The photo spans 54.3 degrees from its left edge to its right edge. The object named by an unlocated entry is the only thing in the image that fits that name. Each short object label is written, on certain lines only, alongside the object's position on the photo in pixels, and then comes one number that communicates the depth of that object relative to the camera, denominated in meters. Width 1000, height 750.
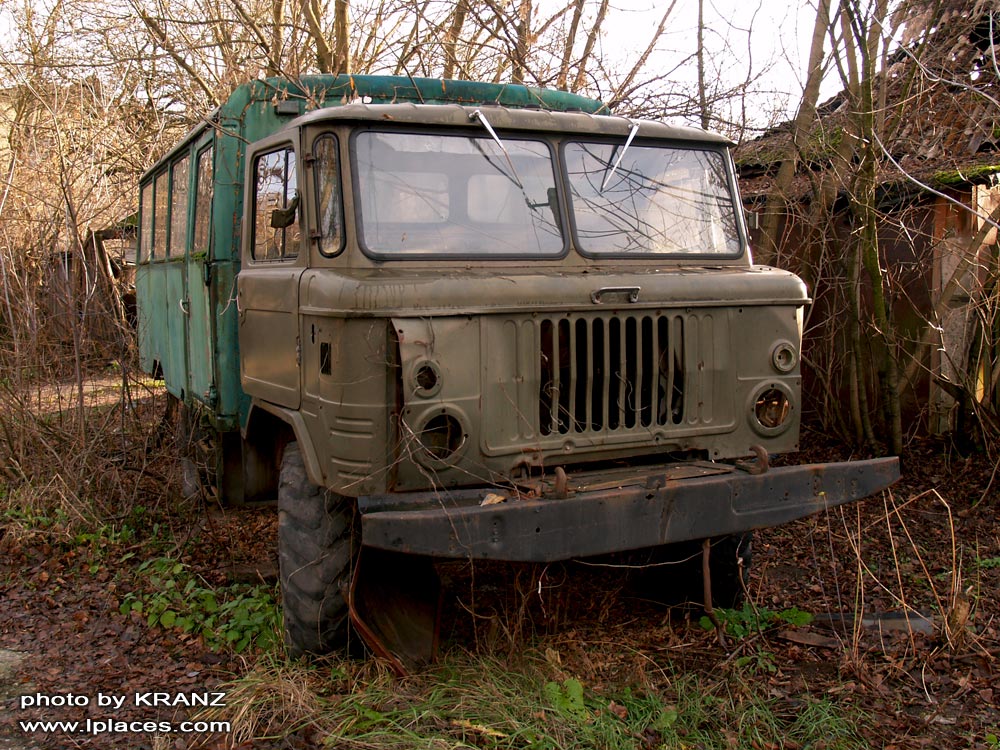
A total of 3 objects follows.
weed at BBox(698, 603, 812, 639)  4.60
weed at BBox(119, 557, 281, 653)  4.64
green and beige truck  3.67
